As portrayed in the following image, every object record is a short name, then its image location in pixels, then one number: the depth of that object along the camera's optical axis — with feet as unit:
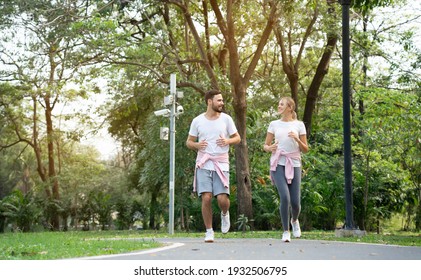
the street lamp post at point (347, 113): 37.58
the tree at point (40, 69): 57.82
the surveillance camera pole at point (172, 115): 51.42
